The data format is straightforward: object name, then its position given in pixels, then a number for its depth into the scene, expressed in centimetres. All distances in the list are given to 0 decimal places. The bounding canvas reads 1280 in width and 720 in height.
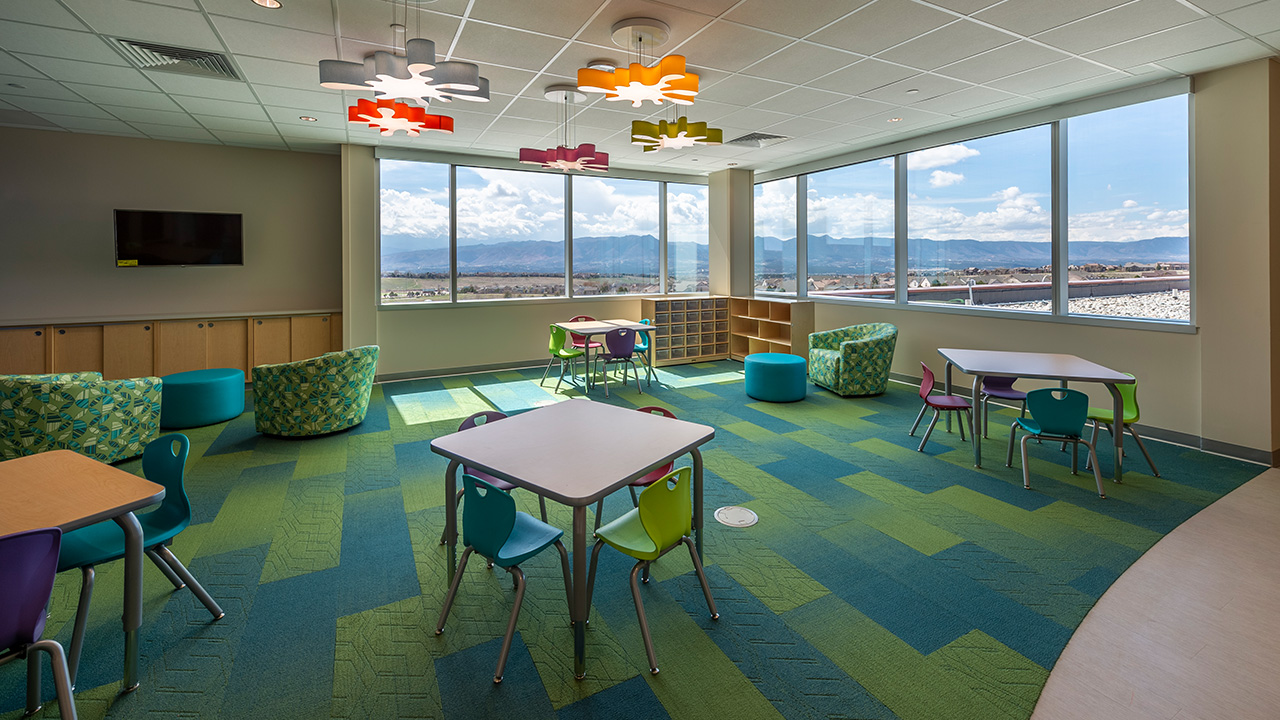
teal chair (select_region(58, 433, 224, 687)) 251
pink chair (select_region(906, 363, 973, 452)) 516
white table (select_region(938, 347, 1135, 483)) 445
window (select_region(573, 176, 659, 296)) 991
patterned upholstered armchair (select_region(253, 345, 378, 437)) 561
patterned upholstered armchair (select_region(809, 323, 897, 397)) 719
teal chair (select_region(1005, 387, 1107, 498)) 421
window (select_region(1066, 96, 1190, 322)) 550
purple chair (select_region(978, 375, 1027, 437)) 517
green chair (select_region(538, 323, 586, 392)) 802
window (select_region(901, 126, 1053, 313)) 661
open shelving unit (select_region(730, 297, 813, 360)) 898
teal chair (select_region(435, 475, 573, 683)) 237
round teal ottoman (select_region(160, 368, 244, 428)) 596
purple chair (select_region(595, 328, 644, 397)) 757
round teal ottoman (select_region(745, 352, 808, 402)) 704
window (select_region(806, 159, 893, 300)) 848
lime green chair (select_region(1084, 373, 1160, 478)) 462
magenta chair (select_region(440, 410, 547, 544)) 334
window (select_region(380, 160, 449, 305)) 848
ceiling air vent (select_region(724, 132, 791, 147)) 778
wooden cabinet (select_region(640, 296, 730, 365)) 981
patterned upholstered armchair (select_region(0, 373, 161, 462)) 446
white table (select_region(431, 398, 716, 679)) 234
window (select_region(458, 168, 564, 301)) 901
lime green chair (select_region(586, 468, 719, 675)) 243
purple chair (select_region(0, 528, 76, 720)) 178
